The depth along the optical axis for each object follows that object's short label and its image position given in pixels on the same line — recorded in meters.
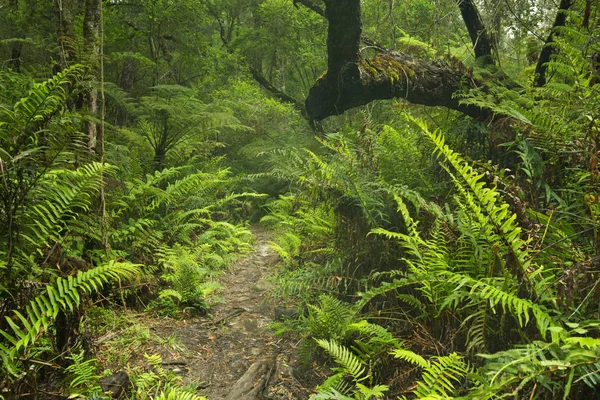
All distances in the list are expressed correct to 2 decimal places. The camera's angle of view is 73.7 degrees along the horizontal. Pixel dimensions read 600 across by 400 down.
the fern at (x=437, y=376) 2.08
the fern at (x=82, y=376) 2.46
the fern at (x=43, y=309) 2.13
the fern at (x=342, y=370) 2.54
